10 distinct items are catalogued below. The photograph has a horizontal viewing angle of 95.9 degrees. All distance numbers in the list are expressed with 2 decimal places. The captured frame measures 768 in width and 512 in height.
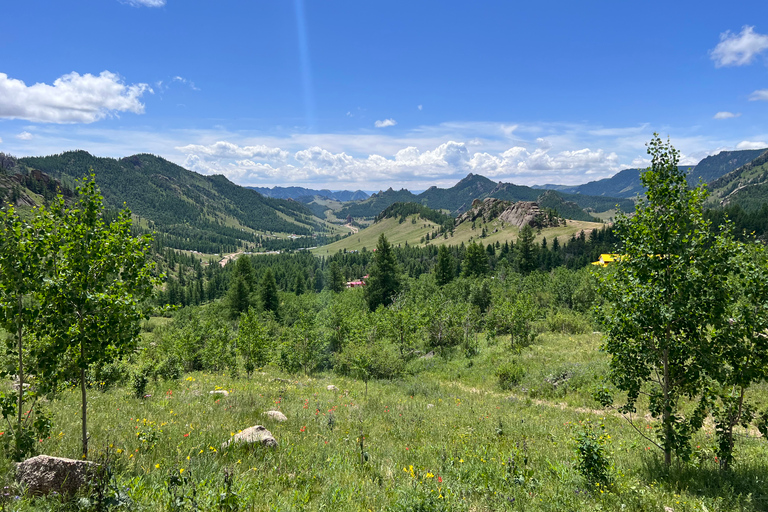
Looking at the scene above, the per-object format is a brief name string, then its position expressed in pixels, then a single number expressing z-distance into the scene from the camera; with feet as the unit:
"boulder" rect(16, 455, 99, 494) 20.74
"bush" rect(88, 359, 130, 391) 58.36
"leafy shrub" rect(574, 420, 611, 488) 27.27
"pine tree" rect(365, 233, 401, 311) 248.11
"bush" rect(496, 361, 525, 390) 85.10
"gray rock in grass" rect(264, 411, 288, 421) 44.09
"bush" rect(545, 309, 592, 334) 143.13
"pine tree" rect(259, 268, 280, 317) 270.46
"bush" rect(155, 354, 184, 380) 69.79
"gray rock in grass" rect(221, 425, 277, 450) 32.22
